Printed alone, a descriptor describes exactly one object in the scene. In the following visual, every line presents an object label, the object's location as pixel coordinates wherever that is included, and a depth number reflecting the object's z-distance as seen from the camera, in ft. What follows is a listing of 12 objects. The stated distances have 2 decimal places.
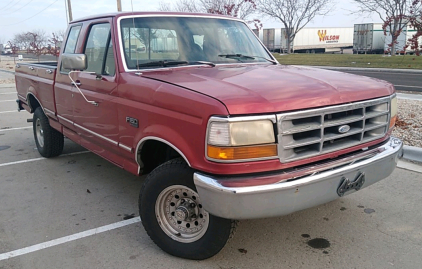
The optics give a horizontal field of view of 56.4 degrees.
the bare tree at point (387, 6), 72.08
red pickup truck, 8.84
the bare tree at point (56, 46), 95.70
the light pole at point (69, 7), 87.59
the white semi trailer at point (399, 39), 104.78
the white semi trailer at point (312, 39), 160.97
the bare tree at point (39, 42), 102.33
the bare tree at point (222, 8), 66.74
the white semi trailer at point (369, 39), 136.26
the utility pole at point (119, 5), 51.16
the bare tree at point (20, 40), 184.72
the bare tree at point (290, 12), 126.82
